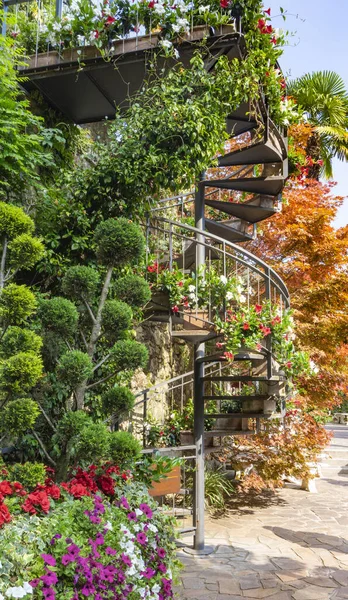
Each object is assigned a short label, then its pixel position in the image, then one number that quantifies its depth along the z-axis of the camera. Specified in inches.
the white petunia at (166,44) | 199.2
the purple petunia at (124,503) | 142.3
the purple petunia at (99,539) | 120.4
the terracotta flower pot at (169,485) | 200.5
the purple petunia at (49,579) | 103.9
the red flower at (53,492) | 130.7
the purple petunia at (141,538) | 134.6
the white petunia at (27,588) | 99.1
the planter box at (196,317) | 198.8
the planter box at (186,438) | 238.4
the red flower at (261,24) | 206.5
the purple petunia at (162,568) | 137.9
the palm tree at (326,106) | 447.2
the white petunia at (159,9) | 203.8
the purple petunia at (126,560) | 123.5
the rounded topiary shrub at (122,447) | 152.3
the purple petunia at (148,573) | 130.8
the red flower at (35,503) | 121.2
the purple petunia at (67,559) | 109.7
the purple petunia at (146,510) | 144.9
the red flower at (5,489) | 121.3
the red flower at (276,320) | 197.5
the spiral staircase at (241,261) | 205.3
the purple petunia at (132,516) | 140.0
